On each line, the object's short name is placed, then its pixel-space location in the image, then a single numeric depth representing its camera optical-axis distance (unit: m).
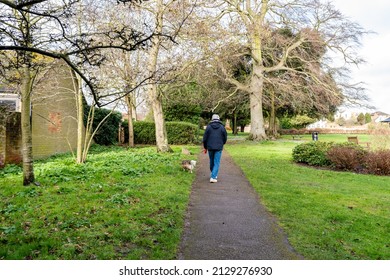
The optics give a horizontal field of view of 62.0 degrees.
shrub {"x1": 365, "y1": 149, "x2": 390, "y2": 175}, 11.97
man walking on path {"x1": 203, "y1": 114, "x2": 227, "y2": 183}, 9.43
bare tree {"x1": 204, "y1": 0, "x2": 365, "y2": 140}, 25.81
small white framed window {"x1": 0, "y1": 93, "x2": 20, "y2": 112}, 15.06
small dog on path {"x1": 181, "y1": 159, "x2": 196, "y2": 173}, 10.76
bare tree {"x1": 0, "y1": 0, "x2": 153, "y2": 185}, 4.30
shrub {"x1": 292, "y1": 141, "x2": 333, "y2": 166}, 13.59
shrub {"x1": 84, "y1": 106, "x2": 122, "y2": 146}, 24.16
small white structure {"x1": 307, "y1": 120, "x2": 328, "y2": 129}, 78.58
